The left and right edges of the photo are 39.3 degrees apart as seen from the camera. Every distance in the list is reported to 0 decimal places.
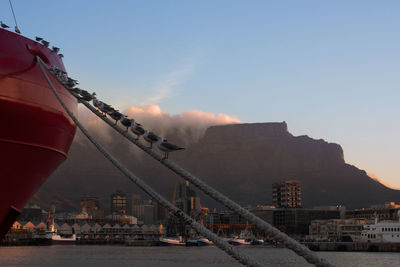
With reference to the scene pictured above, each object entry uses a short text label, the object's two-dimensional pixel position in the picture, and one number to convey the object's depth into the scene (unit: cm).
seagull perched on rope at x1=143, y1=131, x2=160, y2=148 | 1313
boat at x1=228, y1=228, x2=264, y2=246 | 17250
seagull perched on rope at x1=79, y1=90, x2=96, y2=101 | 1623
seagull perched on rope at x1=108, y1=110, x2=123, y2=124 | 1494
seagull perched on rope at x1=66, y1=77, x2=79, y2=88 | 1794
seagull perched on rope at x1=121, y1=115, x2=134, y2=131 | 1425
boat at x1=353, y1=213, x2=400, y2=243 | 12482
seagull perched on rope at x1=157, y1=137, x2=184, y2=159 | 1250
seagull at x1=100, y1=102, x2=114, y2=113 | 1541
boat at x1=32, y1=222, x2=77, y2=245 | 18012
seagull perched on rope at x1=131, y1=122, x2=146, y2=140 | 1372
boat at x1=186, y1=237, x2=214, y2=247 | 17506
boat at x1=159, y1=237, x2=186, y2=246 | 18150
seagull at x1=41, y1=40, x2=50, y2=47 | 2509
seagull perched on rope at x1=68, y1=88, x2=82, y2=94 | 1664
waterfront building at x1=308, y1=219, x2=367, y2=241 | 16725
